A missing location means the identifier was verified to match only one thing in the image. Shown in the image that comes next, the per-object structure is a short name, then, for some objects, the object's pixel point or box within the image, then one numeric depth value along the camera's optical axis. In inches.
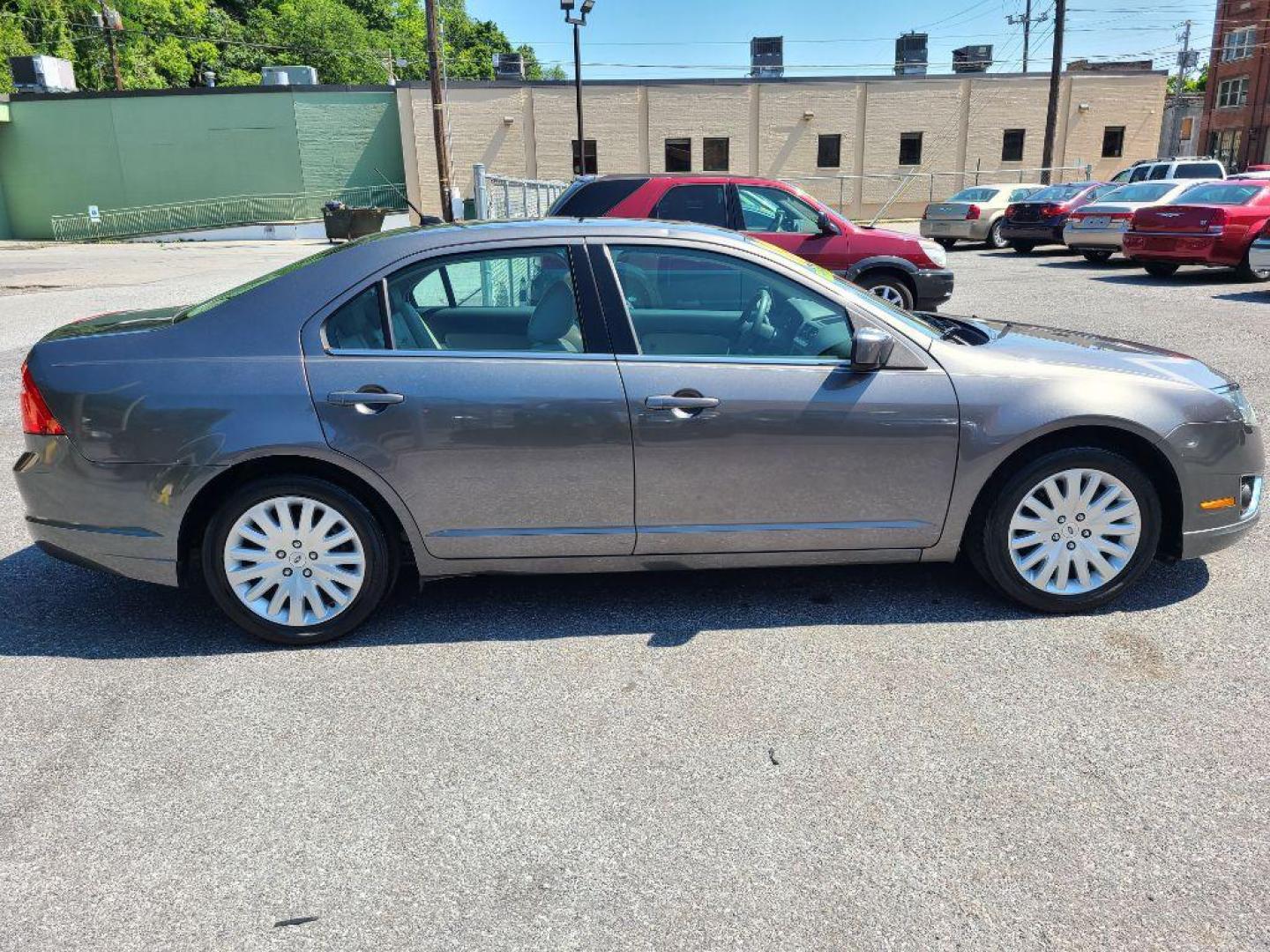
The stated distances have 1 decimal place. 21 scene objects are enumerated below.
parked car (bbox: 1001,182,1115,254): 829.2
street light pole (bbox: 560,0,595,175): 1128.8
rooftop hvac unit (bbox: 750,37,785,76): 1932.8
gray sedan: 144.9
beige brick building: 1654.8
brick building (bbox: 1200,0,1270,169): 2095.2
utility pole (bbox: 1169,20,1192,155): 2491.1
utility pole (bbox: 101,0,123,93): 1882.9
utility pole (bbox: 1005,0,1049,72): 2501.2
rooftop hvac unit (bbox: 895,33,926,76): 1937.7
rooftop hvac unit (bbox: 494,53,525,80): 1847.9
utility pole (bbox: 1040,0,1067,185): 1210.0
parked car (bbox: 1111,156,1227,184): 916.6
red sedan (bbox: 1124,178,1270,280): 581.0
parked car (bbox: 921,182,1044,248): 930.7
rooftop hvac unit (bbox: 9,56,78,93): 1667.1
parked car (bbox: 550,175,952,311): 417.7
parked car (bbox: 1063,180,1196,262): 721.0
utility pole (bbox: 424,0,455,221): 915.2
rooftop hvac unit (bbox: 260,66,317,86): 1723.7
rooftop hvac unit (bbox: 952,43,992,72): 1867.6
